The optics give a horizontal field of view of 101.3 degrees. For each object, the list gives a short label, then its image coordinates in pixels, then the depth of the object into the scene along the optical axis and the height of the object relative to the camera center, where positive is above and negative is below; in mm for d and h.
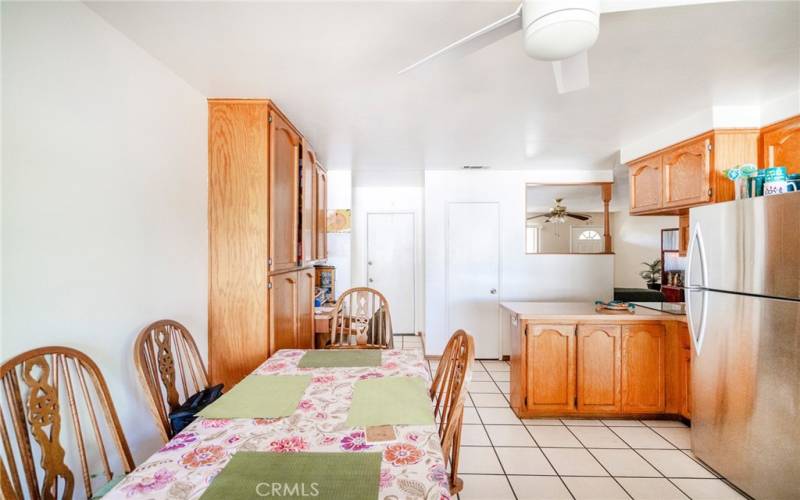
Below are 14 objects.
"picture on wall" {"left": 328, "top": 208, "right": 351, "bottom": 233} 4109 +379
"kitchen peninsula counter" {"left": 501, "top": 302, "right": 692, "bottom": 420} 2521 -897
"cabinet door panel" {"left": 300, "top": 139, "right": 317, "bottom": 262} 2611 +407
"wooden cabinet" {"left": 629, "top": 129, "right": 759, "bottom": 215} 2188 +580
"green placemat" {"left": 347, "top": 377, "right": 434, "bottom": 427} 1118 -576
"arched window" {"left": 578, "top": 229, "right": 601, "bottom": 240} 8164 +353
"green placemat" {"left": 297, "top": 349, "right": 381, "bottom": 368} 1676 -576
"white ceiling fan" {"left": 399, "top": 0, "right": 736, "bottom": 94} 893 +638
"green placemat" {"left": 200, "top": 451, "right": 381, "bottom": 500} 770 -570
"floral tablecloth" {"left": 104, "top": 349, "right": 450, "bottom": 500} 800 -576
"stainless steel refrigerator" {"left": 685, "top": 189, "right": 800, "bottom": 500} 1538 -482
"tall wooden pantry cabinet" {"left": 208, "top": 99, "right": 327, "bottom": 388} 1938 +87
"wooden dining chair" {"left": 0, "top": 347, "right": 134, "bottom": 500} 894 -513
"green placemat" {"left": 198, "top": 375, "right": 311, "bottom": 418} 1154 -568
